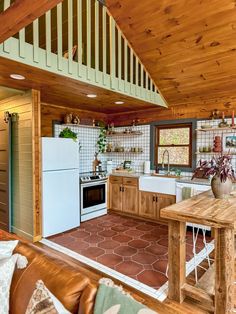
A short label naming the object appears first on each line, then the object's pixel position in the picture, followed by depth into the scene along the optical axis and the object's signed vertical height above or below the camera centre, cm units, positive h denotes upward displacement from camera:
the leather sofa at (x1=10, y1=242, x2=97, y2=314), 107 -71
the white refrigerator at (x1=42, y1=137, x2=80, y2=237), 364 -61
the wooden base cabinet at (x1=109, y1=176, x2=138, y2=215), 478 -98
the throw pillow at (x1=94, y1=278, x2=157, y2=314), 92 -67
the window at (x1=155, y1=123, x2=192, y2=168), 465 +17
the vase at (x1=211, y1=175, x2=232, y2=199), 229 -38
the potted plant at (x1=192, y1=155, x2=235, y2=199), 227 -26
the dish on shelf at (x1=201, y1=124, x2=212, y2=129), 417 +47
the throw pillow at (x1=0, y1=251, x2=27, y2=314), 122 -73
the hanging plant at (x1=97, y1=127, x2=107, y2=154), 573 +25
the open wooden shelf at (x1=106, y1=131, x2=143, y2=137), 527 +42
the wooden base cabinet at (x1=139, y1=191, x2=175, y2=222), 428 -105
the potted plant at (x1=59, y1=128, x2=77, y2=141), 427 +32
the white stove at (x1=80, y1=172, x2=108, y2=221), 446 -93
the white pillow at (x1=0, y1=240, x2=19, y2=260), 143 -66
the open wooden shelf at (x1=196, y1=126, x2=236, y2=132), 396 +40
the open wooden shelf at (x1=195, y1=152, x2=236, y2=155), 409 -4
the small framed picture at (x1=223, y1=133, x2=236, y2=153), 401 +16
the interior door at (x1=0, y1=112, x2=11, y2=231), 386 -42
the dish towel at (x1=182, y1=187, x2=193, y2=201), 335 -64
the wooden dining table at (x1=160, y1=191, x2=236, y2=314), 184 -86
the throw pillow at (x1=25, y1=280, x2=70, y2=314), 97 -69
